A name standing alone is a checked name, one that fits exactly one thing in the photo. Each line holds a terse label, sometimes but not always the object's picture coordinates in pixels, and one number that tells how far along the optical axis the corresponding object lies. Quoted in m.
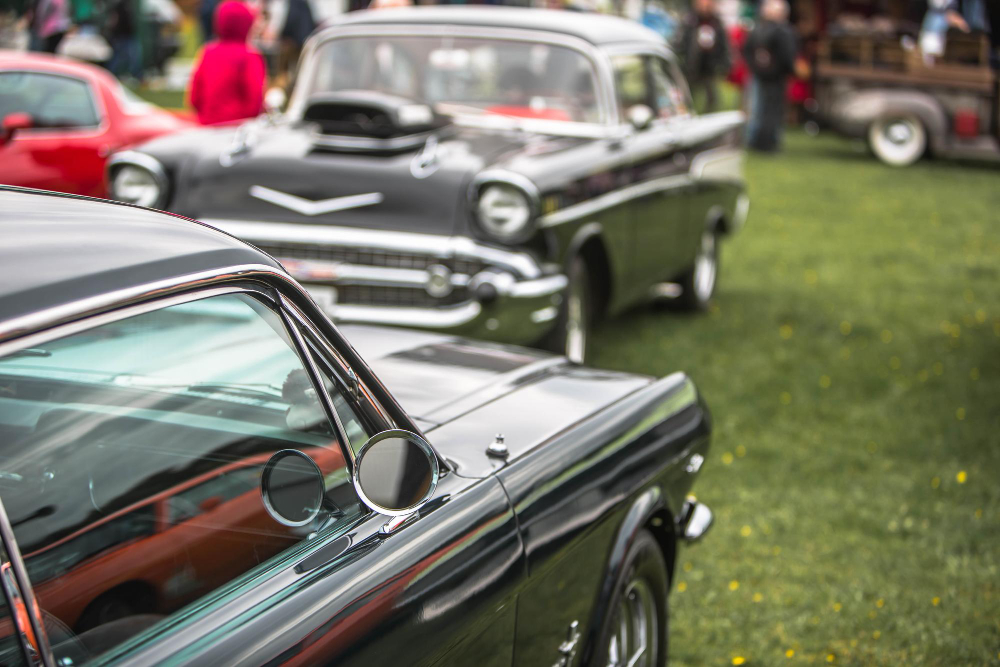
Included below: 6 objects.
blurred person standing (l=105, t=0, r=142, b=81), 16.48
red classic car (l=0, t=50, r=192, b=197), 7.00
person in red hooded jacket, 7.81
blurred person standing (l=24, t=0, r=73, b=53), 12.02
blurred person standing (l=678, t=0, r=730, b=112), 17.56
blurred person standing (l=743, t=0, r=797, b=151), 15.28
